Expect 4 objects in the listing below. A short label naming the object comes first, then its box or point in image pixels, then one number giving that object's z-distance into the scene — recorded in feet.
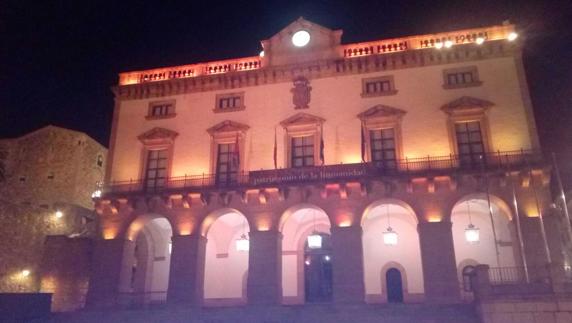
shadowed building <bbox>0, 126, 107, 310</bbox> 102.73
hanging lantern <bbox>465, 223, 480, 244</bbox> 72.28
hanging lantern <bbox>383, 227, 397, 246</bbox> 74.04
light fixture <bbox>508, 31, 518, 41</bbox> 79.93
